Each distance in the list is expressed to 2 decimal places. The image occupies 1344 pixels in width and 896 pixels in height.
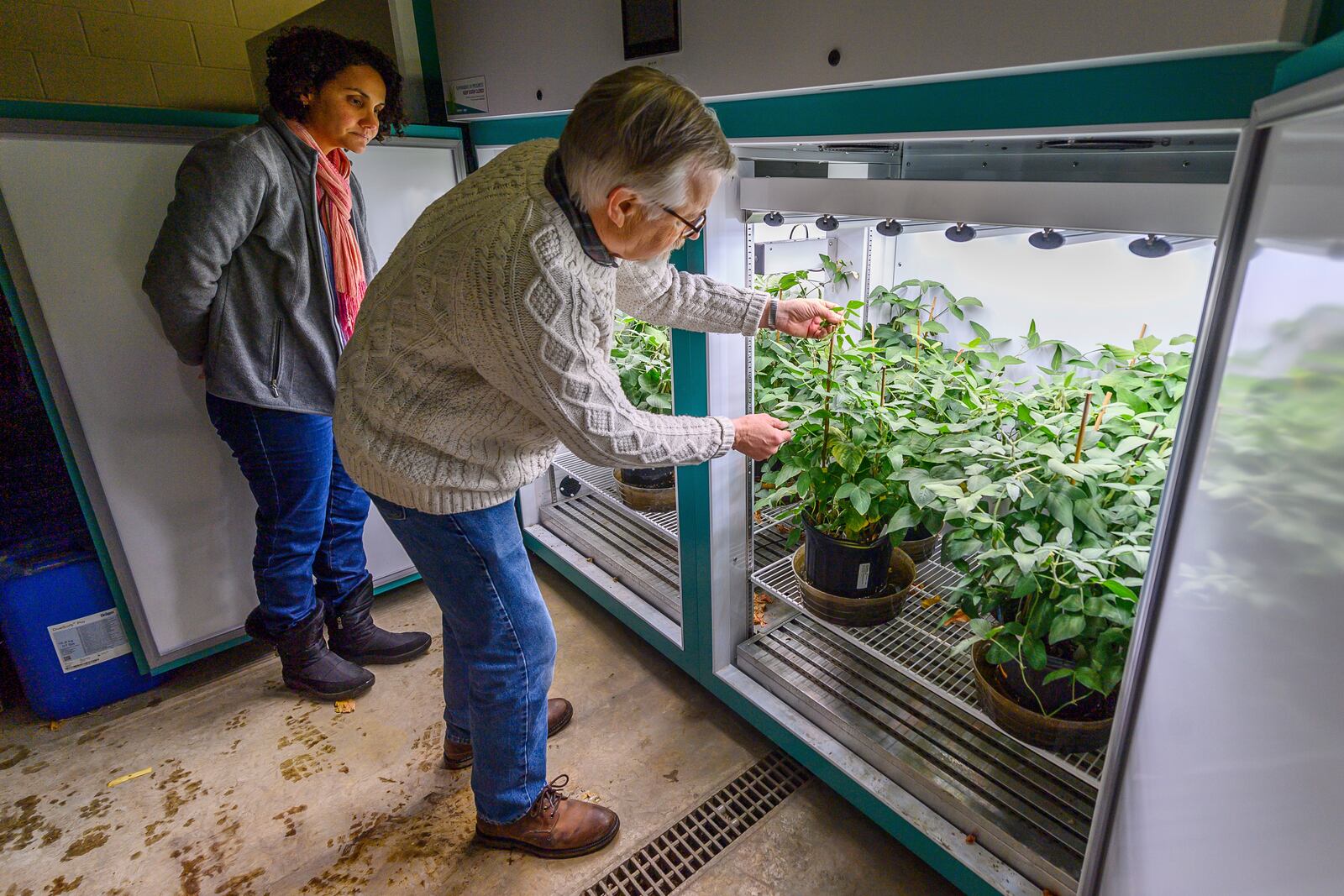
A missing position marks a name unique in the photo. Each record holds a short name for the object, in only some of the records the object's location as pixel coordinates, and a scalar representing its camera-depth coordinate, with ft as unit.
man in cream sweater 3.34
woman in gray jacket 5.34
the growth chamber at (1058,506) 1.99
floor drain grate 5.19
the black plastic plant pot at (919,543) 6.30
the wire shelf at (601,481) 8.09
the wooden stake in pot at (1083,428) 4.10
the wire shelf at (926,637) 5.48
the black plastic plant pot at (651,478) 8.04
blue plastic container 6.34
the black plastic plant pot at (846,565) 5.63
